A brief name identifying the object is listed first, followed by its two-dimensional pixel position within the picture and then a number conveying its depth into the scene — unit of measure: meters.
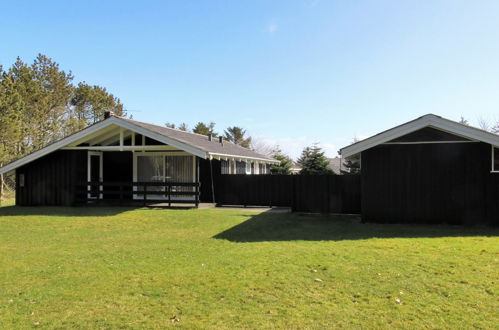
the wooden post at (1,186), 24.22
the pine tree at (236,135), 49.78
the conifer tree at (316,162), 26.41
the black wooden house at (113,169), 15.45
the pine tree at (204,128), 46.61
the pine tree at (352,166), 27.32
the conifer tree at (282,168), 28.77
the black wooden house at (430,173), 10.58
